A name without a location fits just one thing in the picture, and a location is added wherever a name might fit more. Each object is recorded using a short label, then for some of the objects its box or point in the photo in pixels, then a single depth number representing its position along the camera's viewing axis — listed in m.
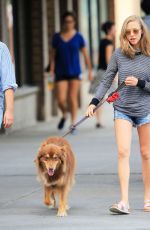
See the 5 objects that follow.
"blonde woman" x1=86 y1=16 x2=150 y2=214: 15.22
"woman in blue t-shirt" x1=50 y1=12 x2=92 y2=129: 29.36
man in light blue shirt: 14.69
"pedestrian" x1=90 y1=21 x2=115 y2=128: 30.38
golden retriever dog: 14.97
